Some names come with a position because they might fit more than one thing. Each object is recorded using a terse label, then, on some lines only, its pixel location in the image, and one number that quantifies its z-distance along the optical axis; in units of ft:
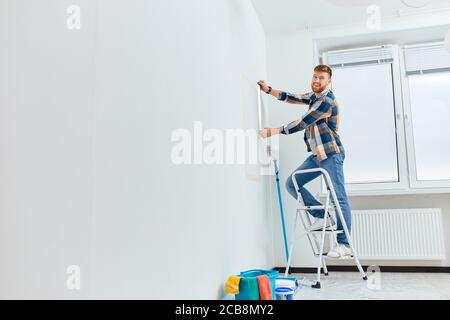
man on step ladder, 9.92
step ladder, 9.47
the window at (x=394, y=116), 12.10
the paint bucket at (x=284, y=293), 7.05
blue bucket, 6.31
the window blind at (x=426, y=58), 12.38
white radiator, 11.37
